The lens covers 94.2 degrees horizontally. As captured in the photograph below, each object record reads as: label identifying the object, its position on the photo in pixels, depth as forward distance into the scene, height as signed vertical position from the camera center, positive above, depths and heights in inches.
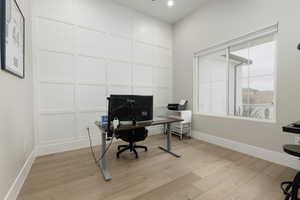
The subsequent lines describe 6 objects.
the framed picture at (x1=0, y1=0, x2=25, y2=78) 50.9 +26.0
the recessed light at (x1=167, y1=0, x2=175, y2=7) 130.4 +91.2
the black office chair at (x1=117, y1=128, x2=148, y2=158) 96.7 -26.1
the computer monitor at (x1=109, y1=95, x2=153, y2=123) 79.6 -5.0
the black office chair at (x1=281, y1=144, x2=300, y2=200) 50.9 -29.7
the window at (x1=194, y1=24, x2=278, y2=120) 98.6 +18.6
